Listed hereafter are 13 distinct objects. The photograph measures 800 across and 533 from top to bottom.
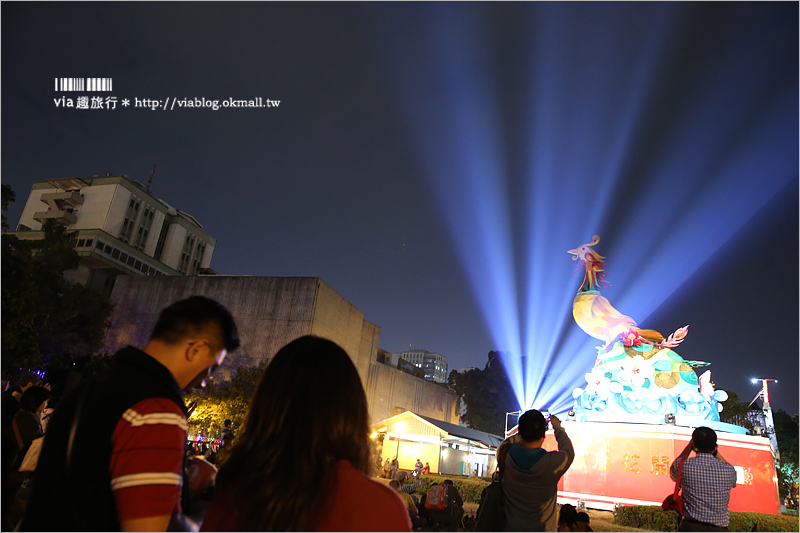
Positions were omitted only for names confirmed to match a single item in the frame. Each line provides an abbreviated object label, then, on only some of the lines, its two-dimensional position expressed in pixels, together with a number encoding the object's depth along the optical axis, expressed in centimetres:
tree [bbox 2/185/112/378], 1808
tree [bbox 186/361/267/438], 3006
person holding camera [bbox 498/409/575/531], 425
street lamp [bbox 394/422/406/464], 2975
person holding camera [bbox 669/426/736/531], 428
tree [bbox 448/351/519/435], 5856
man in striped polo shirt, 181
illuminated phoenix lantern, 2109
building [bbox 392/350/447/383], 17888
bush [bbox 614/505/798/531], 1268
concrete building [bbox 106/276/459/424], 3550
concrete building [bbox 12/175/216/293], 4631
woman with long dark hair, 164
